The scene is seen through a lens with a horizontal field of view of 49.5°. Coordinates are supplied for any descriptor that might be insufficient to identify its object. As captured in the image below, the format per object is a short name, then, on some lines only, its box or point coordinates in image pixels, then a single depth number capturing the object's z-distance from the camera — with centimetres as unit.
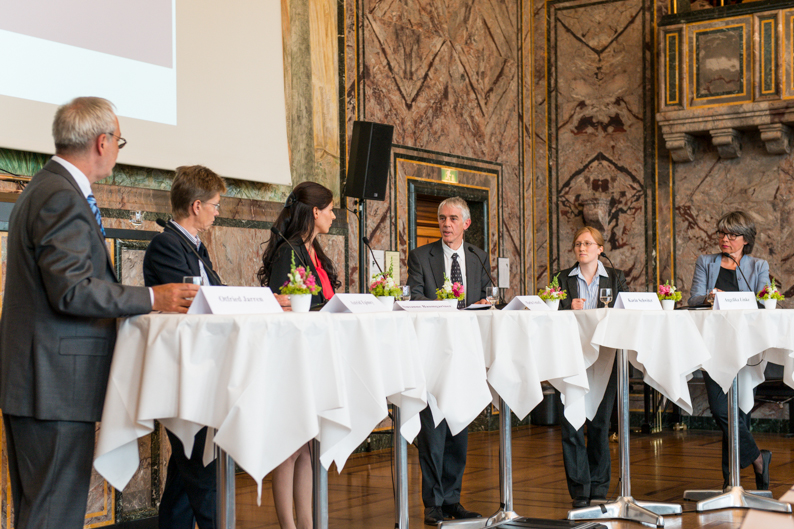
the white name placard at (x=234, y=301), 244
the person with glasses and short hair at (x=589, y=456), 438
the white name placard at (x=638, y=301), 405
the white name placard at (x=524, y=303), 368
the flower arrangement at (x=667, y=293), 425
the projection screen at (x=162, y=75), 451
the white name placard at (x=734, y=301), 422
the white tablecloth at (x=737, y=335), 405
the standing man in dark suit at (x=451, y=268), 426
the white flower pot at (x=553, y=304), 390
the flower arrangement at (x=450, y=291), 360
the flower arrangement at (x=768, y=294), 449
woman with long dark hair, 361
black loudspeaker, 601
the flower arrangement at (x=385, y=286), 329
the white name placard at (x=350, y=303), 284
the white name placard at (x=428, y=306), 329
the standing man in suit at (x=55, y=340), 237
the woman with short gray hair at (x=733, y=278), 469
